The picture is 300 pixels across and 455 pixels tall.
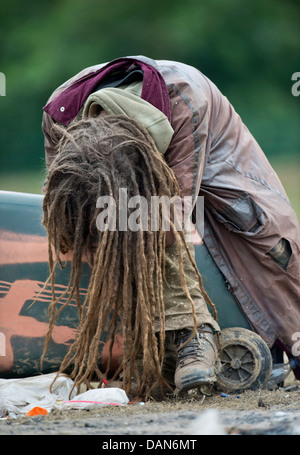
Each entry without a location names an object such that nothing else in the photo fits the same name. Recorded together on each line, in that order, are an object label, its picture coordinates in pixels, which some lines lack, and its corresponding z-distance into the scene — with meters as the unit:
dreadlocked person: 4.78
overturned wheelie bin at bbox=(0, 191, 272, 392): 5.70
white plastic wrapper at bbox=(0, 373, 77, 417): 4.93
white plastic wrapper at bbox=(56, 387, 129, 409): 4.58
